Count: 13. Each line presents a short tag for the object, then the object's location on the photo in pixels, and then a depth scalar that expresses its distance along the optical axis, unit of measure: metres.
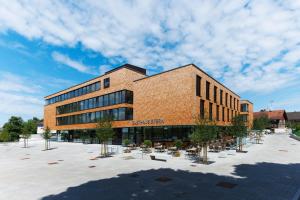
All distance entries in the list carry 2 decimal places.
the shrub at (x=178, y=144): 19.52
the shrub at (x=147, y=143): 21.43
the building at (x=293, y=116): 84.01
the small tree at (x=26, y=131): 33.94
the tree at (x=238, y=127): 19.08
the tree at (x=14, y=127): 52.53
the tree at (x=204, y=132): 14.13
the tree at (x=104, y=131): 18.65
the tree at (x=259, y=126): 29.86
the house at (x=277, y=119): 67.66
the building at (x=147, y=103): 21.42
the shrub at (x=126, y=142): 24.87
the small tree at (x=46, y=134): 28.30
